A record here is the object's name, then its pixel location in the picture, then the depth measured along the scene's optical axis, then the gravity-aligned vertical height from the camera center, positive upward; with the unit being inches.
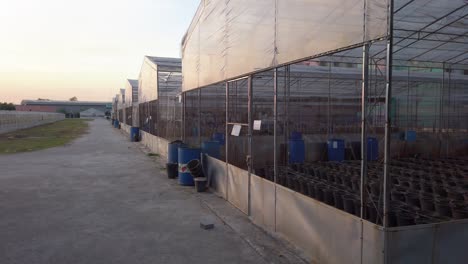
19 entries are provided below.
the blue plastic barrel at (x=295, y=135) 580.6 -25.1
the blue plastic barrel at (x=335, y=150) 488.8 -39.5
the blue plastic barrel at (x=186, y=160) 384.5 -41.6
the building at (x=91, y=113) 4805.4 +74.1
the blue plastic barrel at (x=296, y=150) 473.2 -38.7
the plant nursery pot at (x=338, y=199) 213.8 -45.3
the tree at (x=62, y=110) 4827.3 +111.3
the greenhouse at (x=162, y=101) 606.2 +33.5
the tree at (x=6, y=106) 3069.6 +102.7
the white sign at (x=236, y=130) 295.6 -8.5
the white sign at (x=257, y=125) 258.8 -4.0
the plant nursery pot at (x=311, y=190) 245.9 -45.6
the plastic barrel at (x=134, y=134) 1024.9 -40.8
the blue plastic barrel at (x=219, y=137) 528.7 -25.6
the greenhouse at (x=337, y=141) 147.0 -27.4
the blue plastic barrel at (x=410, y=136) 535.5 -23.7
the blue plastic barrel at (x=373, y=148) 491.3 -37.4
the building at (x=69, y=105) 4848.7 +181.9
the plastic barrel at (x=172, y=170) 431.8 -57.7
